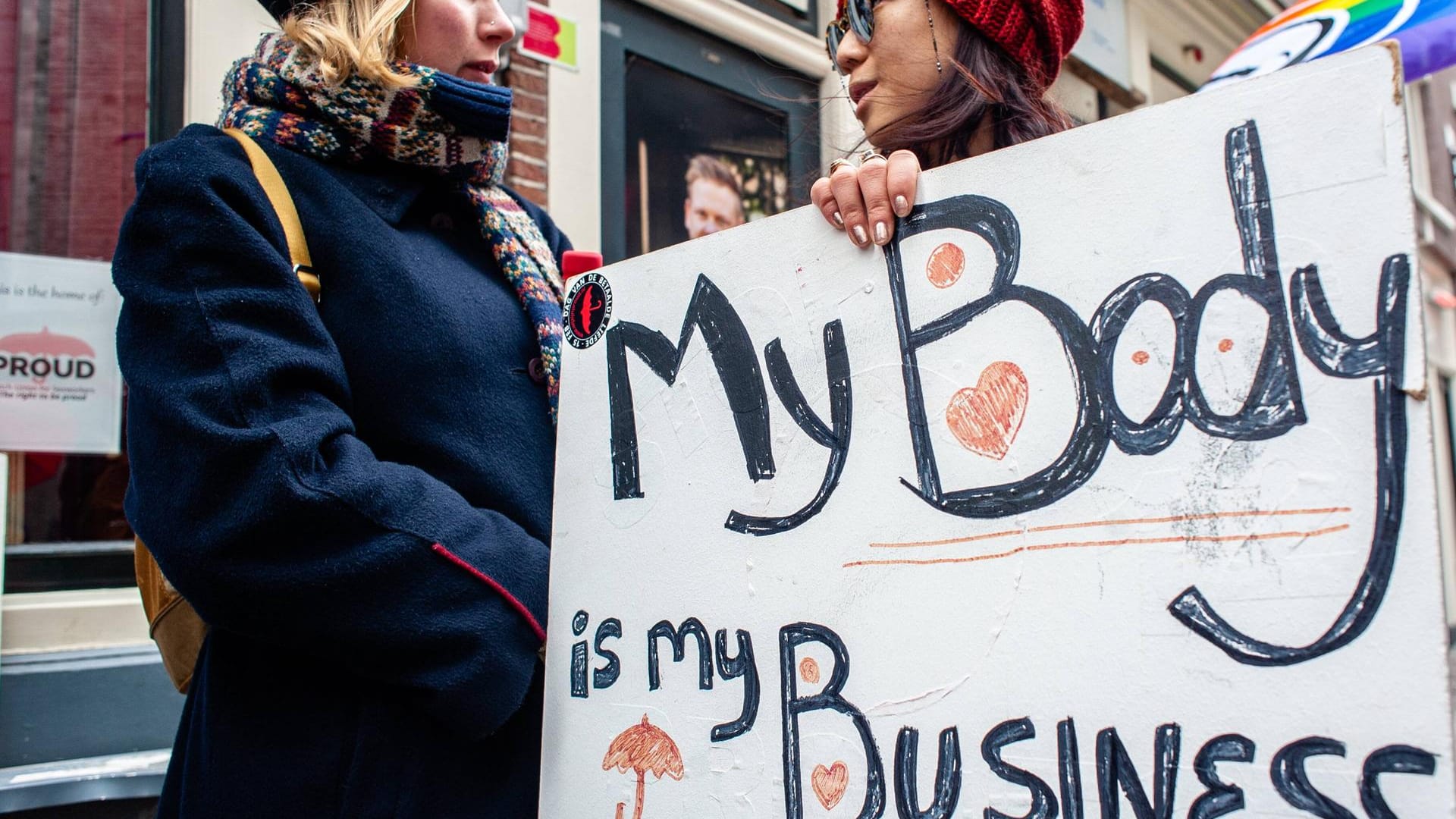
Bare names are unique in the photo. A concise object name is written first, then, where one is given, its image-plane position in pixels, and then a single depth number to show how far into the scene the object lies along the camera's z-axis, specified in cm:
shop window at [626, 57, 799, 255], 388
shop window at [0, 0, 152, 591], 256
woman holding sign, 119
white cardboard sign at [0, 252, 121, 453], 252
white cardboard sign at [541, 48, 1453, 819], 70
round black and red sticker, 116
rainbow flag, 193
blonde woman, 98
